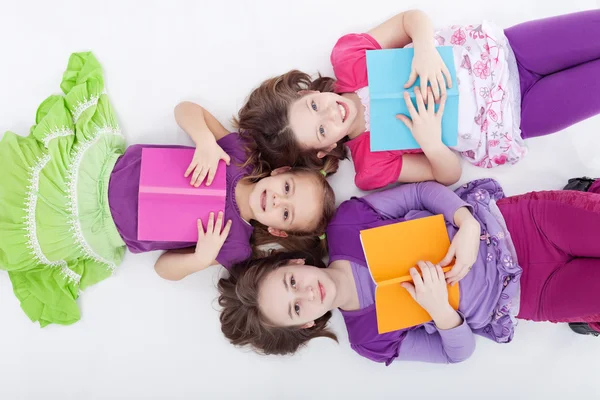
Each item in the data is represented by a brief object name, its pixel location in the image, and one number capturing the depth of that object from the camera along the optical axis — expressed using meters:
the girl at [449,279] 1.09
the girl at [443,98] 1.11
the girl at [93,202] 1.13
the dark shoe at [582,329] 1.22
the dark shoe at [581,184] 1.24
